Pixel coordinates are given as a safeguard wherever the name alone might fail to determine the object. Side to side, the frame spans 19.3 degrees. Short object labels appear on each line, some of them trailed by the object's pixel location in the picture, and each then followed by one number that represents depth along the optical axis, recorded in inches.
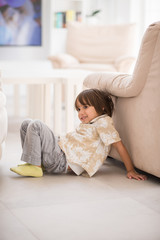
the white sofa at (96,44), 217.6
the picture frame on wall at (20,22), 254.1
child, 93.0
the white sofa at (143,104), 87.3
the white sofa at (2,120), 92.5
